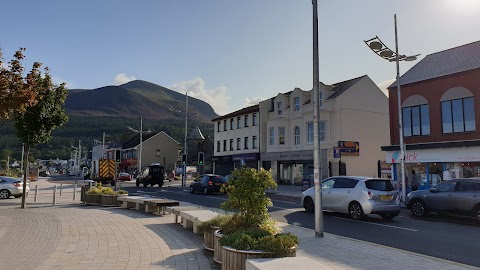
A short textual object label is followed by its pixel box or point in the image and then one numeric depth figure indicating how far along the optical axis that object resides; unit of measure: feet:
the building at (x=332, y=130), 114.83
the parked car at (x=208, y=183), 90.89
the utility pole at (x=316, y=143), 32.47
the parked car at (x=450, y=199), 45.83
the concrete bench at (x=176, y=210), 39.01
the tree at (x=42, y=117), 51.57
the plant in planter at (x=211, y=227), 25.59
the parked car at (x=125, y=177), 177.66
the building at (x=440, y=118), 75.77
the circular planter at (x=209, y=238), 25.58
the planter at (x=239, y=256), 17.76
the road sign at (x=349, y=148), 107.77
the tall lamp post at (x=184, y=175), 129.09
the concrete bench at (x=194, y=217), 31.60
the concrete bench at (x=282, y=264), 15.26
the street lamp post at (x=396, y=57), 64.59
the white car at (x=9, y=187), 72.95
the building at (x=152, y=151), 253.24
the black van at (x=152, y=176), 126.21
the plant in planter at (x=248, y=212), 19.29
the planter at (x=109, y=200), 58.80
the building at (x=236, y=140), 145.18
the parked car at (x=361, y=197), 46.14
